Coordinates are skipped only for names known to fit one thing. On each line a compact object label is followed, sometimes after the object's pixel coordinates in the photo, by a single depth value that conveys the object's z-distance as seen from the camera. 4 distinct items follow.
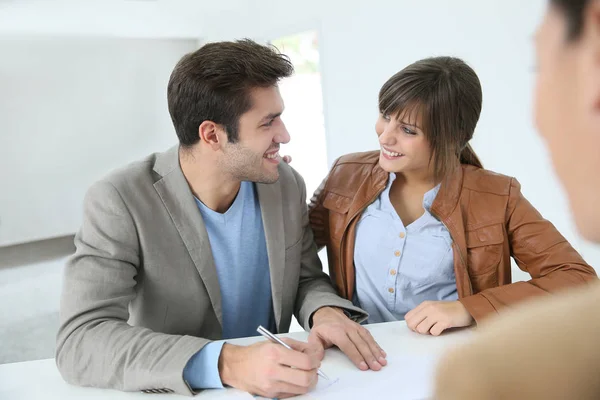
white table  1.17
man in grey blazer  1.17
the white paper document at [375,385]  1.10
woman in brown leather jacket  1.55
